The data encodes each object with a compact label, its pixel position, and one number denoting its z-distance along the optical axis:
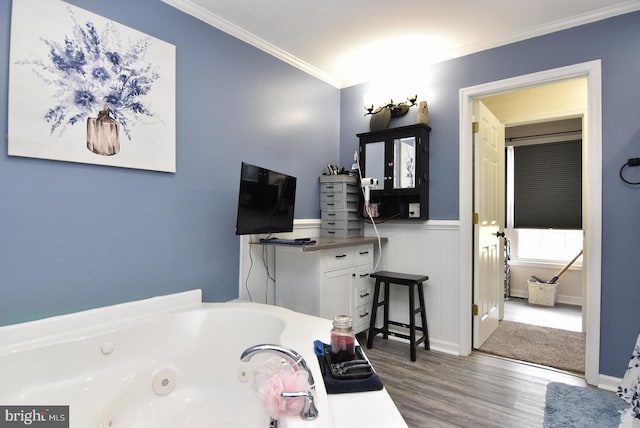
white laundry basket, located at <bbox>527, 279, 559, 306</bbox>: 4.58
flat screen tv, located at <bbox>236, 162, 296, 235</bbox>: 2.28
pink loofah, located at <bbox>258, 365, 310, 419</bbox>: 1.06
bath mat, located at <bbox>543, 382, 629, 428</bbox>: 1.95
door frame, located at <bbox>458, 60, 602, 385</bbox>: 2.38
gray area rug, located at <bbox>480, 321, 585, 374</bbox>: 2.79
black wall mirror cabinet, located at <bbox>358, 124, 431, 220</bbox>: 3.06
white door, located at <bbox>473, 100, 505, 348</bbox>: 3.06
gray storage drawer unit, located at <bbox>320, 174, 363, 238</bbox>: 3.24
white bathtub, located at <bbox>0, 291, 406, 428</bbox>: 1.52
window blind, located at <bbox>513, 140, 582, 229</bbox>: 4.64
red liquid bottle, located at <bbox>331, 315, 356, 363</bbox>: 1.35
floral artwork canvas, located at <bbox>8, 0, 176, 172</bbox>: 1.62
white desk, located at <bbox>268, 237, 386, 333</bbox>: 2.61
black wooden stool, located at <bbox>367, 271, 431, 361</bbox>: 2.83
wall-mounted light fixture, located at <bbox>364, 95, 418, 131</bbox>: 3.21
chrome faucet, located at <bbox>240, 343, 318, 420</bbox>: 1.05
